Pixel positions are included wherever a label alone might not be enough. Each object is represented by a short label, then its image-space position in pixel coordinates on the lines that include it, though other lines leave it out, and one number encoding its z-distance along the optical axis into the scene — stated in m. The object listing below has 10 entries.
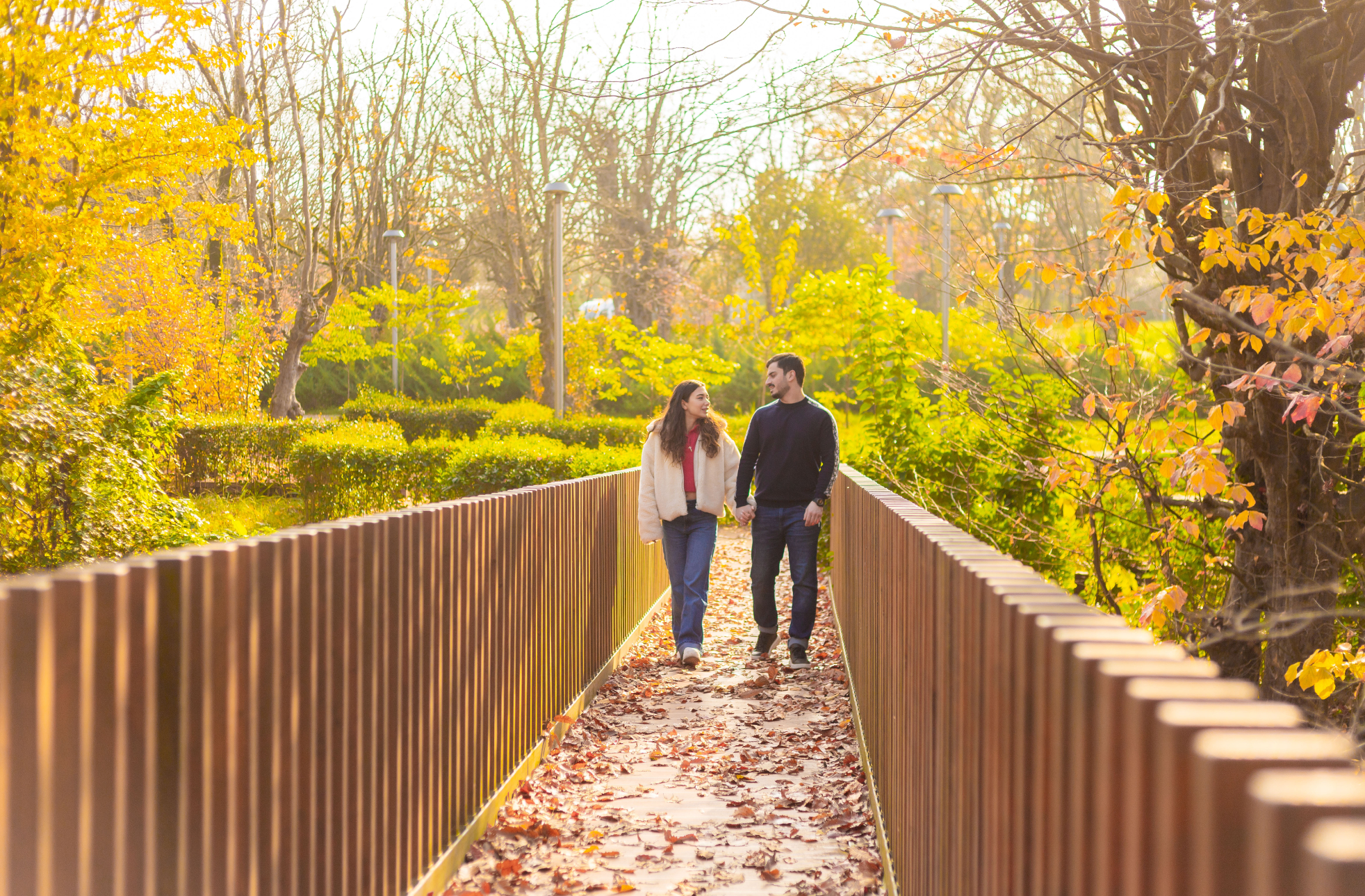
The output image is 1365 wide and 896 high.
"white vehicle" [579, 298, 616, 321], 32.41
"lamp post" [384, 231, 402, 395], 26.42
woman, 7.96
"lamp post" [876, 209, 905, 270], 22.59
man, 7.87
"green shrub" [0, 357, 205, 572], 7.86
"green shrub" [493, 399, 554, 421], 22.20
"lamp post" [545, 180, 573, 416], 19.69
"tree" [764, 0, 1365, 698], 5.90
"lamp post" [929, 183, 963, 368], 17.53
